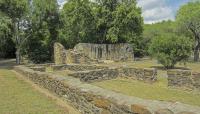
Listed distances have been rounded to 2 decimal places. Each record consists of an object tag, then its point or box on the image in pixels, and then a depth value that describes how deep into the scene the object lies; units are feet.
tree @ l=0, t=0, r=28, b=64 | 46.94
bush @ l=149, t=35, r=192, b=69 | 39.19
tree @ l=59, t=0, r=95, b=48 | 56.24
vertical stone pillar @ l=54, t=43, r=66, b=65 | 42.58
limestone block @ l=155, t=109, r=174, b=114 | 7.56
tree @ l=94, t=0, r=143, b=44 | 53.87
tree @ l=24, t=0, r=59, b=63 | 53.82
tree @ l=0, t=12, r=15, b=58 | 41.52
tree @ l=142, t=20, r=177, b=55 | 75.57
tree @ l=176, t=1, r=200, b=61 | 64.73
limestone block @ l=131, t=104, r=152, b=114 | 8.13
